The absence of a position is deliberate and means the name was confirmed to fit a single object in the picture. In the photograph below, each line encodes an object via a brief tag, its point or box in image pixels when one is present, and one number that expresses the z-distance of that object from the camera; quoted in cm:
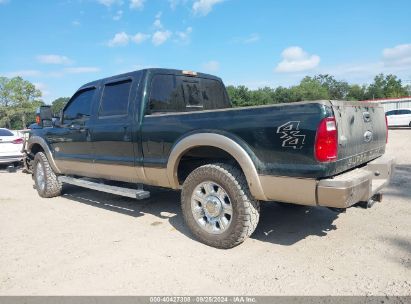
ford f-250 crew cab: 308
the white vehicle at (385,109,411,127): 2511
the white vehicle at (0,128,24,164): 1072
